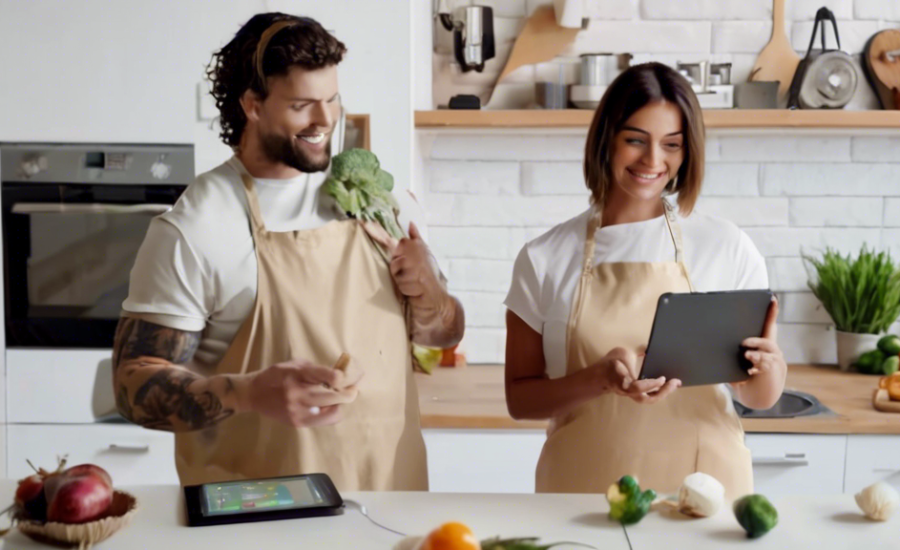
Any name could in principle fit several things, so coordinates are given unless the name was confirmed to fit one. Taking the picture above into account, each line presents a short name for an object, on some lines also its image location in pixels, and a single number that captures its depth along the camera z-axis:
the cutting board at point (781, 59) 2.94
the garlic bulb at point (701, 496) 1.37
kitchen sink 2.46
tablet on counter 1.37
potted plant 2.91
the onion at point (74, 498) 1.24
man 1.60
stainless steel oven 2.54
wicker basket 1.24
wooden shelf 2.70
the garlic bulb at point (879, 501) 1.37
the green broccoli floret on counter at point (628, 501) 1.36
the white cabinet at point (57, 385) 2.60
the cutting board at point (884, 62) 2.92
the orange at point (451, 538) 1.12
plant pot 2.93
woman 1.75
